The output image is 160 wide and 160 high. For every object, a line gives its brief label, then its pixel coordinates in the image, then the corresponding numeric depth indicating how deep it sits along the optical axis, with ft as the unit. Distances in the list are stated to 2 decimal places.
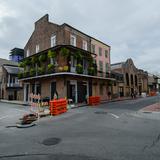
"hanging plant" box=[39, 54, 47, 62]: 73.45
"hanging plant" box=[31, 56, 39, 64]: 78.45
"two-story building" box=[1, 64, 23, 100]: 107.02
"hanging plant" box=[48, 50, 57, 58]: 67.77
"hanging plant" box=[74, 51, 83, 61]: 69.67
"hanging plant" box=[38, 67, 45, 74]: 71.10
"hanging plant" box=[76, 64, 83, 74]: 67.70
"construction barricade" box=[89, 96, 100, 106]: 65.51
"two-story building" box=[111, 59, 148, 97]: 122.54
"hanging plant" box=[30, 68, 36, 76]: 76.46
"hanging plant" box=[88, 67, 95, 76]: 75.56
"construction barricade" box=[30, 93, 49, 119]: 38.63
